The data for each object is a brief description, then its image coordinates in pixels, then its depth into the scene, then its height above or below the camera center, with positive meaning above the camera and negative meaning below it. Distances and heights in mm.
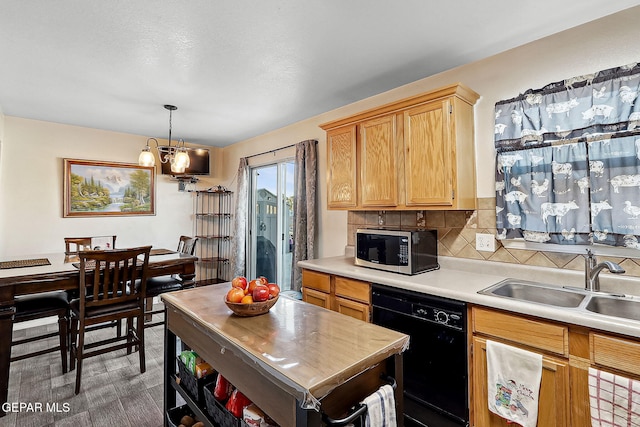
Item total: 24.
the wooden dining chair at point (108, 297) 2367 -635
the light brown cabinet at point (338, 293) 2332 -615
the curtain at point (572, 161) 1740 +351
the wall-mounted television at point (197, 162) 5094 +956
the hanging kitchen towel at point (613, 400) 1272 -777
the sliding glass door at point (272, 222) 4492 -53
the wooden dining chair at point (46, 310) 2402 -714
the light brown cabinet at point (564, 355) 1327 -634
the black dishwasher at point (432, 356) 1802 -848
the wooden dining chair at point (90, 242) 3531 -256
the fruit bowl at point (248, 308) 1399 -405
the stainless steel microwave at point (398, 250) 2270 -245
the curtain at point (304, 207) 3613 +144
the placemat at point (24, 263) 2614 -373
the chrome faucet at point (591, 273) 1740 -317
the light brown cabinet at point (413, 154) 2199 +515
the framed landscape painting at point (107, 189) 4125 +445
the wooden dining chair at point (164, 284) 3008 -653
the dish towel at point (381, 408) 1005 -638
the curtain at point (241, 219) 5000 +4
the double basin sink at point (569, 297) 1650 -466
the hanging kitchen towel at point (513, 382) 1543 -852
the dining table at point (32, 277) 2176 -447
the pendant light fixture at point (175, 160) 3213 +631
